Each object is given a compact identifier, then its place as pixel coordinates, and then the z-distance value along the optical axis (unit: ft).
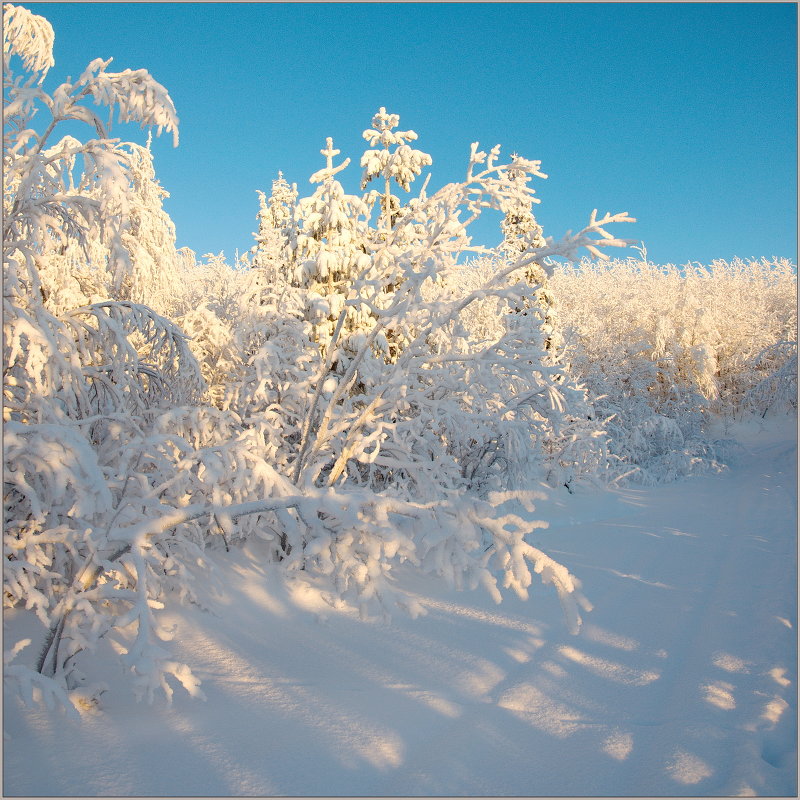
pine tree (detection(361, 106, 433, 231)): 36.68
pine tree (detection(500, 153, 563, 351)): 59.72
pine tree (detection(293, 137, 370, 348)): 32.73
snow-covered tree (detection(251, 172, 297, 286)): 76.48
